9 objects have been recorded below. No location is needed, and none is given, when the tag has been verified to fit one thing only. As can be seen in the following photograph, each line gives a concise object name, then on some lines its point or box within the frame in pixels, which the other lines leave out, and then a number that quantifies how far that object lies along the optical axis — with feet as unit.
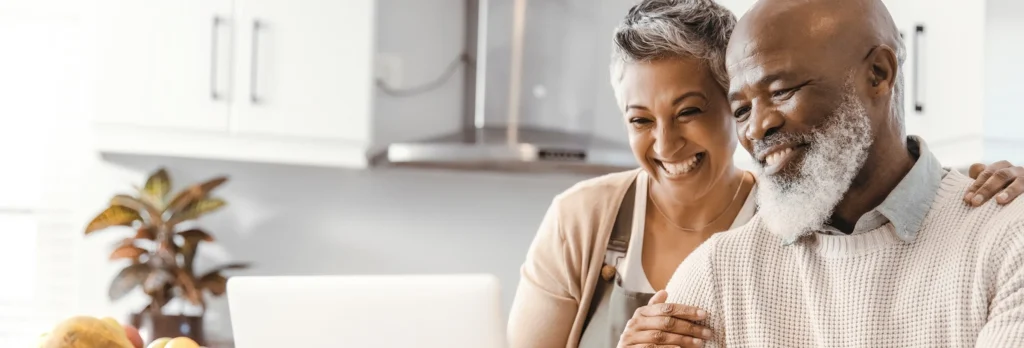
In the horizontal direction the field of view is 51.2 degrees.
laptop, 4.29
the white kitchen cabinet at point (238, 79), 9.67
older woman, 5.58
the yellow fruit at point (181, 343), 4.74
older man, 3.78
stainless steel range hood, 9.80
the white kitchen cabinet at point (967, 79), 8.26
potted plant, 9.51
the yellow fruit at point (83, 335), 4.11
